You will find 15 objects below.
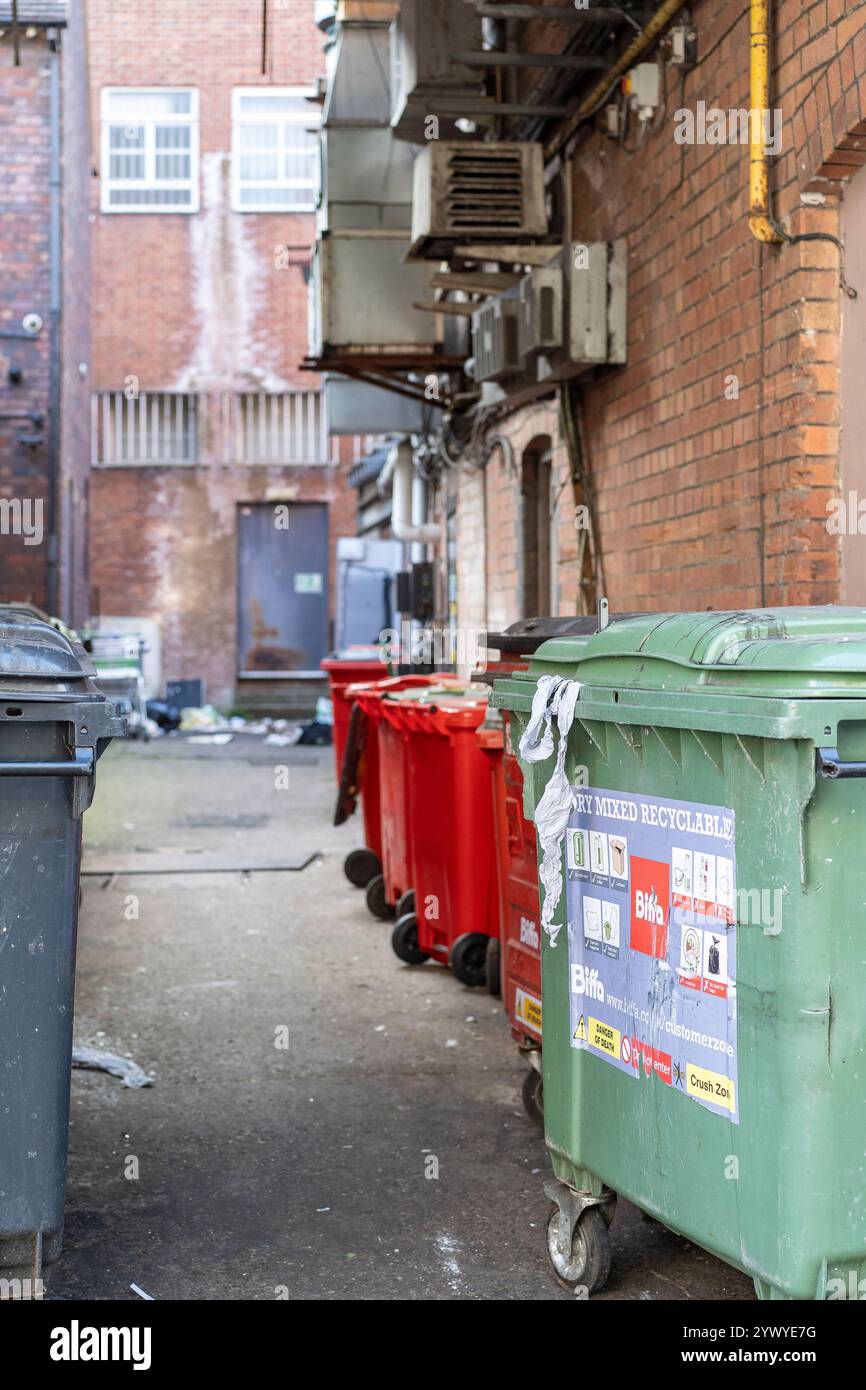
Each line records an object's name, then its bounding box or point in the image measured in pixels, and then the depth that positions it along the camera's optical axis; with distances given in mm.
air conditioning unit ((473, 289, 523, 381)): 8070
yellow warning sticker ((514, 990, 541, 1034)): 4645
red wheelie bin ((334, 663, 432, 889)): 8078
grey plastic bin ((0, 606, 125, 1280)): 3240
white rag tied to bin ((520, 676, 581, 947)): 3379
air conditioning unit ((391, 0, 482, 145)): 8250
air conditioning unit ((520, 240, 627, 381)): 7188
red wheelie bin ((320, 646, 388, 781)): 9875
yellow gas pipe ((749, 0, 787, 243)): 5254
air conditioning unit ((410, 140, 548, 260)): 8125
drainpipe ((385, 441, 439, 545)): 14539
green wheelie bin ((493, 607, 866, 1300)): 2668
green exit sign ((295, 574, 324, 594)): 24438
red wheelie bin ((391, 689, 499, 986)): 5996
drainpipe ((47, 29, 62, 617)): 16734
